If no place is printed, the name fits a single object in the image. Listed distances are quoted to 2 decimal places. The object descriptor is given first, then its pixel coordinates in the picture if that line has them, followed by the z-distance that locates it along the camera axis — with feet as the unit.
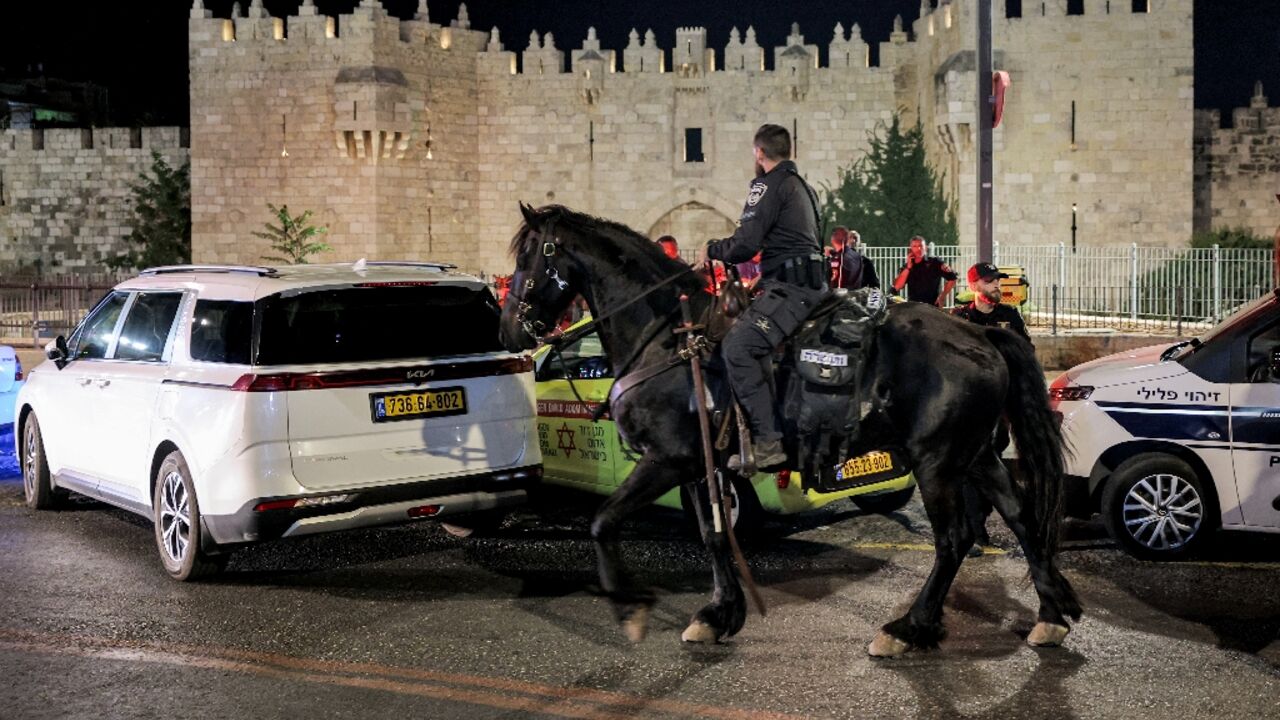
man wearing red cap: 29.25
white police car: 23.35
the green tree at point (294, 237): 105.40
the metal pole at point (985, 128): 39.73
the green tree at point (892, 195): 101.45
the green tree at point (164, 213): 118.21
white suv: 21.83
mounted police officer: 18.81
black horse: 18.78
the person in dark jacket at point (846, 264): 39.86
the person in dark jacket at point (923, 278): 42.96
